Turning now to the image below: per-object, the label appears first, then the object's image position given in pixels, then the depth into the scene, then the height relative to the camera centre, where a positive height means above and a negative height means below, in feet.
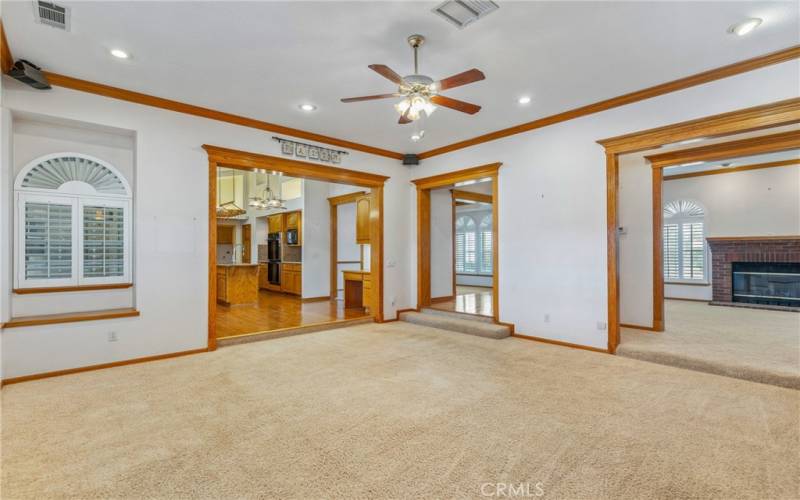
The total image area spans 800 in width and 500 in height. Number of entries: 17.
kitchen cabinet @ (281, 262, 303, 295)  30.86 -2.08
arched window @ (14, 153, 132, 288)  12.80 +1.18
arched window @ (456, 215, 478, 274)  41.96 +0.91
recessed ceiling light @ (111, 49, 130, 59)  11.11 +6.10
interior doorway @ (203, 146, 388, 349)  17.76 +0.44
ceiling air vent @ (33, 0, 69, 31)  9.14 +6.11
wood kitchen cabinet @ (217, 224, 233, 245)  41.24 +2.14
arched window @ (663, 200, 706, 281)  28.30 +0.88
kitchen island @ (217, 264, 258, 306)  28.12 -2.28
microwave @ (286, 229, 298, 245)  31.48 +1.48
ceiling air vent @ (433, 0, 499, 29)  8.94 +6.01
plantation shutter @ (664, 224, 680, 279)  29.43 +0.02
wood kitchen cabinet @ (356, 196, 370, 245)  24.90 +2.32
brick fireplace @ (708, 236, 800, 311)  24.54 -1.33
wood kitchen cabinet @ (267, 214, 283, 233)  33.76 +2.85
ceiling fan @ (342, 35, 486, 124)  9.59 +4.56
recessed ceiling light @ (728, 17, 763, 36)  9.73 +6.07
